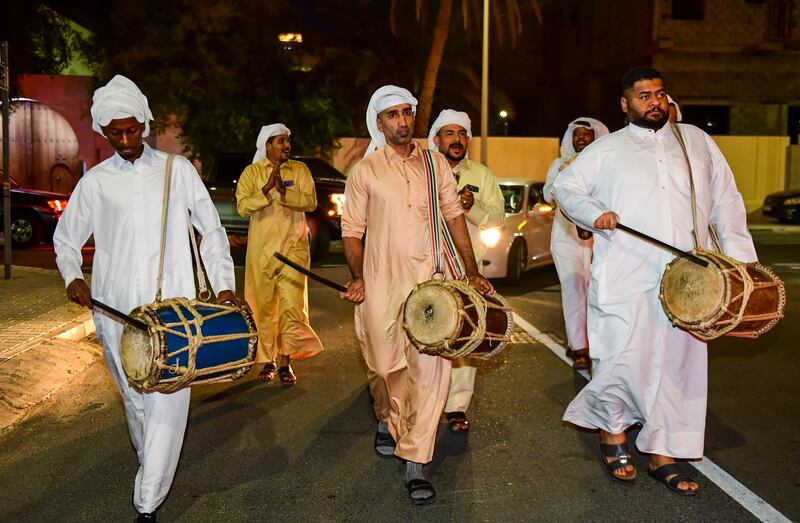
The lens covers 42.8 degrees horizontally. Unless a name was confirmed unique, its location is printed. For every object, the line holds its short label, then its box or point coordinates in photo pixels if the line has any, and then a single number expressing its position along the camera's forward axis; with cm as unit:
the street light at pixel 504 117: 4062
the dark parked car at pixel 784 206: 2584
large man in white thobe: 543
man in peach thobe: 550
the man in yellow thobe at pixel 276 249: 816
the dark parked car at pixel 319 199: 1712
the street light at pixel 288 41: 2619
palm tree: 2733
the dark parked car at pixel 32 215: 1970
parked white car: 1353
